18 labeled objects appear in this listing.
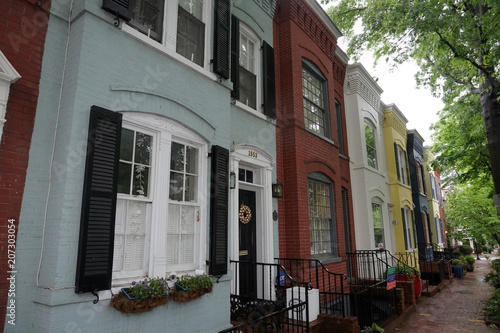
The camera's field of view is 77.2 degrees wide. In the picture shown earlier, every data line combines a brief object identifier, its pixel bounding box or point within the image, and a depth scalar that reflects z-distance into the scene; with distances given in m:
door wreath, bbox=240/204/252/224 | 6.43
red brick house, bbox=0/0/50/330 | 3.10
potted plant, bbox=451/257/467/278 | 16.86
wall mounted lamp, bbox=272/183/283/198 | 6.99
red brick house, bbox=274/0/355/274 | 7.33
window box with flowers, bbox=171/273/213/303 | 4.03
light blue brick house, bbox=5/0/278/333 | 3.19
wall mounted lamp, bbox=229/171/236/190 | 5.82
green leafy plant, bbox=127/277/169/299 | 3.50
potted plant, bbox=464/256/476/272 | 20.01
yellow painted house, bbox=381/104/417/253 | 13.90
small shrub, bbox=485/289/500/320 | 7.65
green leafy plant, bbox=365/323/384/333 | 6.02
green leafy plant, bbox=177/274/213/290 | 4.12
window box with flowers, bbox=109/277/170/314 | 3.40
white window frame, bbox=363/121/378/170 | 12.97
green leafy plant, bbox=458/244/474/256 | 33.48
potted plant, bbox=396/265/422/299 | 9.48
